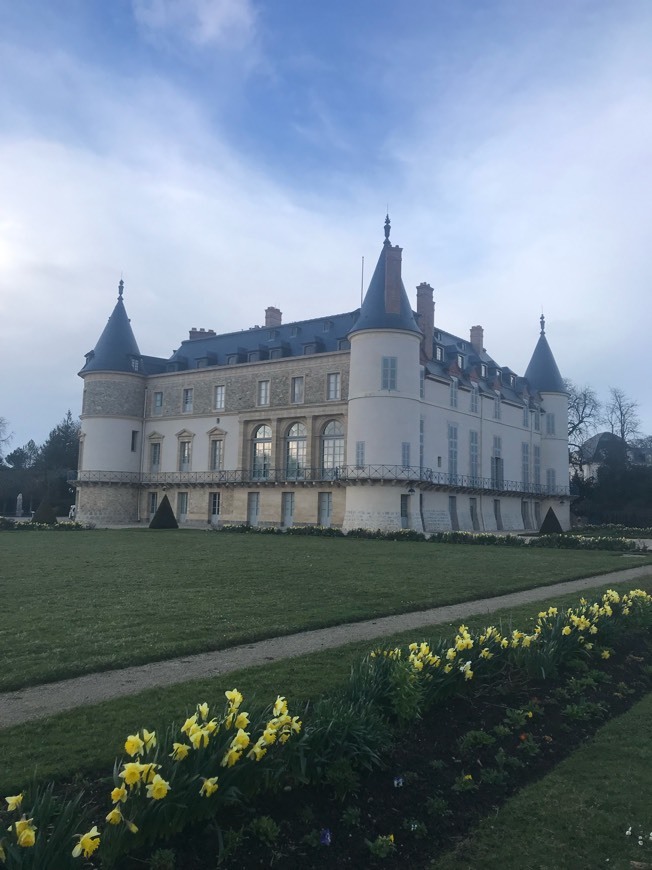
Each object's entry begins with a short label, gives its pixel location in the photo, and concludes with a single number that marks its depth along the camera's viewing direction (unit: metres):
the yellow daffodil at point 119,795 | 3.36
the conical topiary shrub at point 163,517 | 36.75
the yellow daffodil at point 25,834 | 3.03
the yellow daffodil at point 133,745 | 3.56
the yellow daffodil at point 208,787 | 3.58
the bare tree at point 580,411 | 61.50
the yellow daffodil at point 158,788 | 3.37
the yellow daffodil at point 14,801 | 3.33
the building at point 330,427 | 36.84
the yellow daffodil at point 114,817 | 3.29
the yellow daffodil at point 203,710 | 4.09
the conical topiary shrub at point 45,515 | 37.78
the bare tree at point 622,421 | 62.62
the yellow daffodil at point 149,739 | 3.73
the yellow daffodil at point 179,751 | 3.71
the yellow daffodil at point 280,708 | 4.38
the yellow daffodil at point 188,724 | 3.88
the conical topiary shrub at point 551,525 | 34.00
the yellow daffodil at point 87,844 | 3.05
